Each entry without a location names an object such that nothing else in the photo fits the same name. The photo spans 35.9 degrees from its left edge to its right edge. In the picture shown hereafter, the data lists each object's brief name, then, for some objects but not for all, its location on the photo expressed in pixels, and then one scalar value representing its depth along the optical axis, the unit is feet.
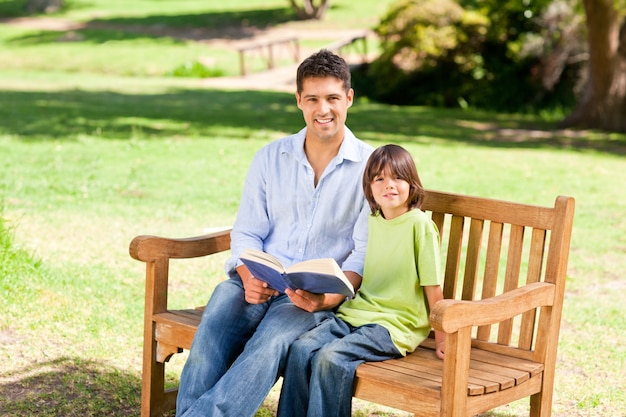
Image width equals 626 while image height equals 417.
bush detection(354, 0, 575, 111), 73.20
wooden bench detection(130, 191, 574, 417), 11.28
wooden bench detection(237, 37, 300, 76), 83.56
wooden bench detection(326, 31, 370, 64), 85.71
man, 12.14
